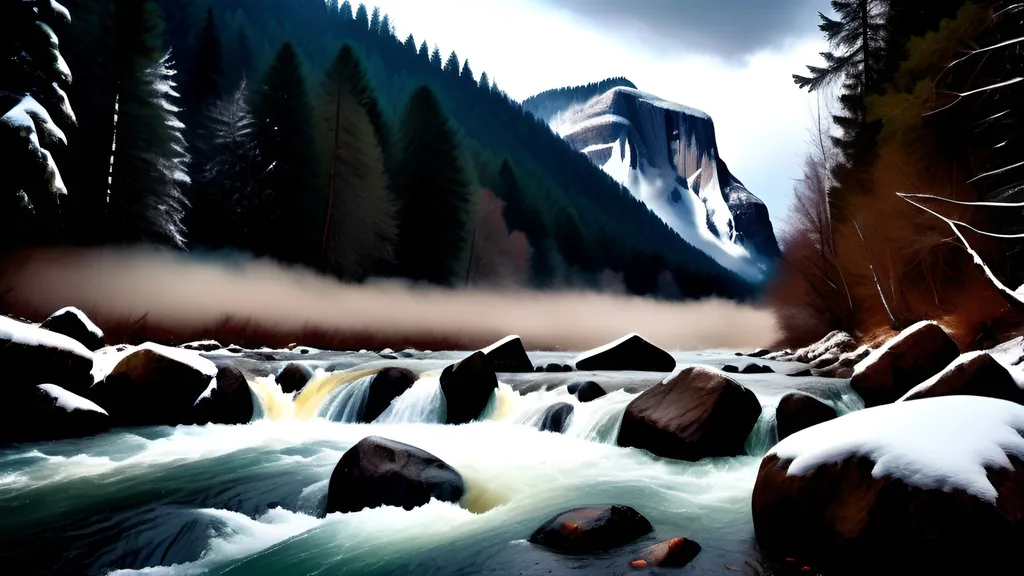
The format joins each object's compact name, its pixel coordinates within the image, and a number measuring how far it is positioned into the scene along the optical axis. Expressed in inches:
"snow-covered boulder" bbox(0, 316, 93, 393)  315.0
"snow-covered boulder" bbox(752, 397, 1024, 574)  124.5
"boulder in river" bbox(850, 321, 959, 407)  347.9
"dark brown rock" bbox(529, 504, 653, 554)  160.7
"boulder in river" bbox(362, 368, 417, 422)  434.9
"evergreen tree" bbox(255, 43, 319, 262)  933.2
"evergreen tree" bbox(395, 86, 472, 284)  1128.8
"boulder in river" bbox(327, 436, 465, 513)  206.1
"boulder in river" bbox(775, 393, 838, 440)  287.0
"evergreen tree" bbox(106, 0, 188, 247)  773.9
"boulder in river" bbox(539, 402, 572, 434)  369.7
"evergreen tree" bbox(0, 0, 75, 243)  459.5
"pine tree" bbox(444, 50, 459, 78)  2711.6
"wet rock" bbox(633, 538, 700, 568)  151.5
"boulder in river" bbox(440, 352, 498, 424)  417.1
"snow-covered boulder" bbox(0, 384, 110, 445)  327.0
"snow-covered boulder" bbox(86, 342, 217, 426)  380.5
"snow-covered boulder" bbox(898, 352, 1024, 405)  257.3
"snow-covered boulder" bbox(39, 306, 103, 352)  470.9
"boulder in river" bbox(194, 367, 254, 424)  407.5
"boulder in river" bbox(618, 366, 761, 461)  273.0
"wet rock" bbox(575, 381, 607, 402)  395.9
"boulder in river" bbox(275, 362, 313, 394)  486.3
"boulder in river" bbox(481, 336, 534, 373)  580.7
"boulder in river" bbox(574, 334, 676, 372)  602.5
